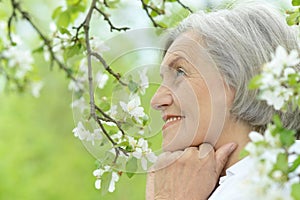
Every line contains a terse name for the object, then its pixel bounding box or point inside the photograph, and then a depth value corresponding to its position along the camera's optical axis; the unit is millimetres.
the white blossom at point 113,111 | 1424
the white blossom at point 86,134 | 1411
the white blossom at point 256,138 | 1047
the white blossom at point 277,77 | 1057
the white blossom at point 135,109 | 1386
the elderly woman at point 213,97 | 1387
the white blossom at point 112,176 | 1394
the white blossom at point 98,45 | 1501
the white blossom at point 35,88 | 2182
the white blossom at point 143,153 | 1380
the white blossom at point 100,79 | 1492
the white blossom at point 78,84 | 1706
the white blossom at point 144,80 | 1418
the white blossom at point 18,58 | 2028
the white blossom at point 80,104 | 1518
